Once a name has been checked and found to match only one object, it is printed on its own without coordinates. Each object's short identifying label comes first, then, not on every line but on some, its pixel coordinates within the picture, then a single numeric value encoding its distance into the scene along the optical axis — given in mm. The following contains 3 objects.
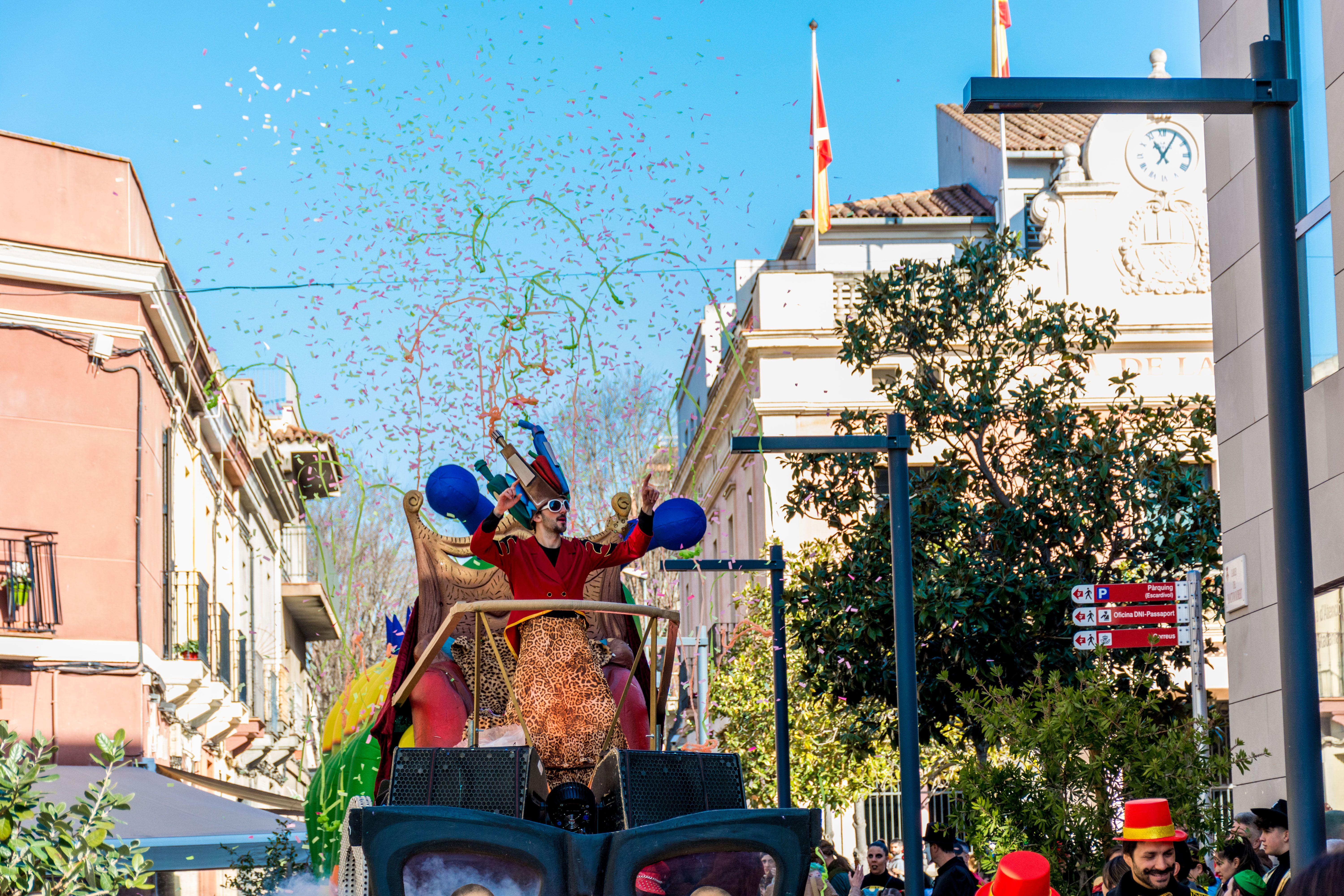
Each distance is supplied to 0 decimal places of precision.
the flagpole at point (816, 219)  30453
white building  27281
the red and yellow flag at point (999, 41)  33188
